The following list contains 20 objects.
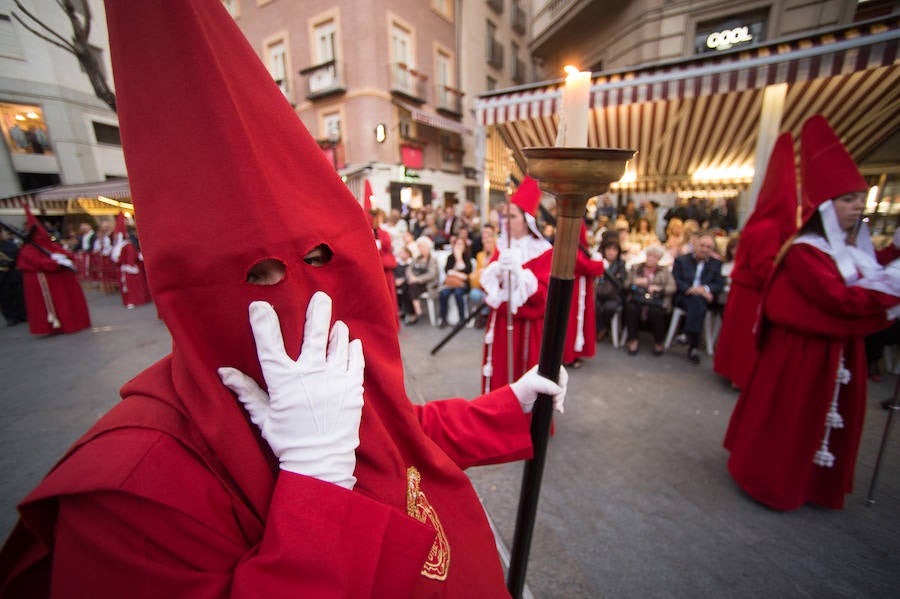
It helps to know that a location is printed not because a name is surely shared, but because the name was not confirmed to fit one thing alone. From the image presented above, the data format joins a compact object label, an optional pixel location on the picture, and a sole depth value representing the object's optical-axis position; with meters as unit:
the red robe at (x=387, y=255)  5.98
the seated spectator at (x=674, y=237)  5.72
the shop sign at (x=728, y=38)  7.64
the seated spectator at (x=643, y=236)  6.86
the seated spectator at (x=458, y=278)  6.16
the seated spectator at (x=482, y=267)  5.80
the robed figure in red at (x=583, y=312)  3.92
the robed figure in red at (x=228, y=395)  0.58
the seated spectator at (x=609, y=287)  5.22
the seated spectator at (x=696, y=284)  4.69
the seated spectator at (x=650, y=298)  4.96
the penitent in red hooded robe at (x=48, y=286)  5.51
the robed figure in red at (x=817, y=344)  2.01
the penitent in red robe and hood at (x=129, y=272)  8.02
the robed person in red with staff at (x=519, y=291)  2.78
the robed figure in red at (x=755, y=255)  3.17
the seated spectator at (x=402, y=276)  6.70
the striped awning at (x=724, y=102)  4.18
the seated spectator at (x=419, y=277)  6.55
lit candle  0.80
